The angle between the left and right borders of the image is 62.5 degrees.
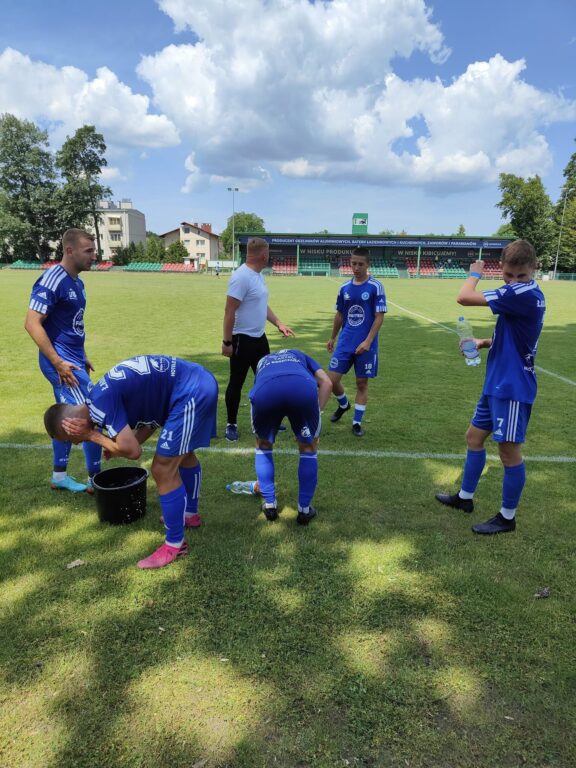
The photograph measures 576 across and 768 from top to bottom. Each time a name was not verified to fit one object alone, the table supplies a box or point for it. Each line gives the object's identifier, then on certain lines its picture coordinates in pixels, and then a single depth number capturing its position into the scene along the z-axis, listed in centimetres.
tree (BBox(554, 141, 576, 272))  6731
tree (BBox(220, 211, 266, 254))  12679
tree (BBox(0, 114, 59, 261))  6394
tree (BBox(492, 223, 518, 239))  9631
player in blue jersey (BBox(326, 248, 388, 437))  579
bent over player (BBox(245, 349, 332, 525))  345
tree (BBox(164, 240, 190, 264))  7800
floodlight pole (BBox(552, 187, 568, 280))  6532
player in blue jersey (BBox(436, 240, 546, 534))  328
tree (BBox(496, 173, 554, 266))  7181
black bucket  362
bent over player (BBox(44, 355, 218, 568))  285
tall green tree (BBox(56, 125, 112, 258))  6525
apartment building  9462
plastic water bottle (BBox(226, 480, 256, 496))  421
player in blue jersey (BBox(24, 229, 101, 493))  378
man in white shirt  535
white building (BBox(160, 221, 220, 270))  10488
